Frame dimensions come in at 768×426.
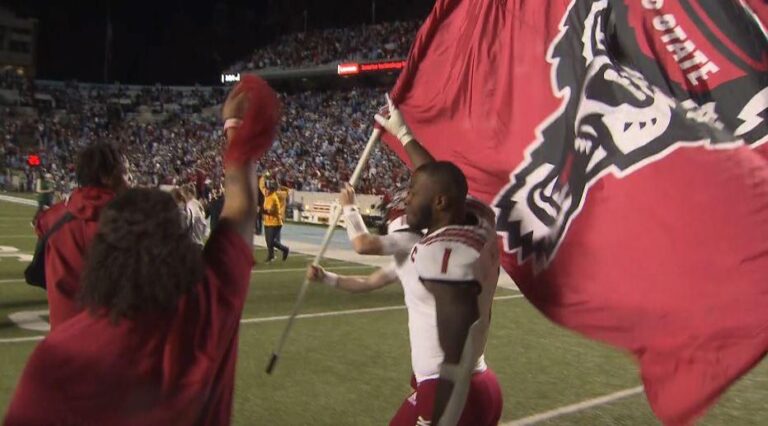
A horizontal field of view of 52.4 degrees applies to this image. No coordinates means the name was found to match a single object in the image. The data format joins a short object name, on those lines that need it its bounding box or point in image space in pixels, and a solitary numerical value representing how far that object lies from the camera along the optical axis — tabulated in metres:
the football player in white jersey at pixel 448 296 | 2.73
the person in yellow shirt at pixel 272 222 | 14.48
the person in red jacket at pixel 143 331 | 1.82
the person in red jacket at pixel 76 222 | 3.46
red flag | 3.20
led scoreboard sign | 40.28
